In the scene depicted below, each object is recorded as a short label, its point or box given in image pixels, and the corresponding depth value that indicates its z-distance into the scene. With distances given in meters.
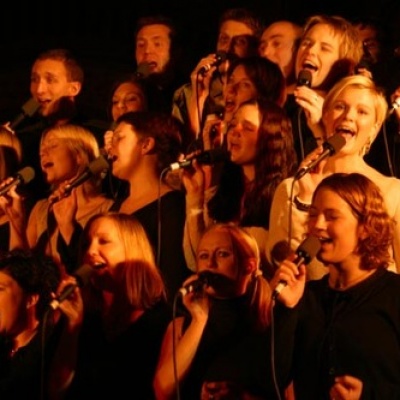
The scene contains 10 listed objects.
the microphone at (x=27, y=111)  11.12
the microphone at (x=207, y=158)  9.53
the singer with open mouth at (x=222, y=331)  8.50
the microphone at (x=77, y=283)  8.31
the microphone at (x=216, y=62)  10.70
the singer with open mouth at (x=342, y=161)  8.94
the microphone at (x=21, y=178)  10.03
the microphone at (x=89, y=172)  9.86
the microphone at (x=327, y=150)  8.59
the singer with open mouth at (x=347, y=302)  7.94
